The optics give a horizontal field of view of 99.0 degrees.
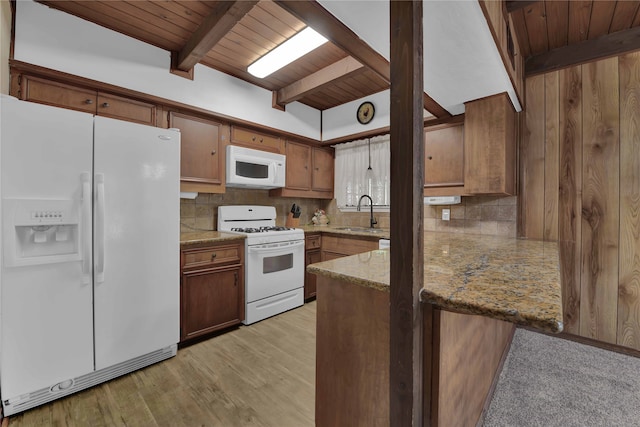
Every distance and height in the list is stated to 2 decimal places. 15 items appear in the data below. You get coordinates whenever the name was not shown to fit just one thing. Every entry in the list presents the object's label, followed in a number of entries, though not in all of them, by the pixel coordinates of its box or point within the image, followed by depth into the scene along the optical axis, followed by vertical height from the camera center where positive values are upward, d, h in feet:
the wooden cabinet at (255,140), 9.65 +2.79
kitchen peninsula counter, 2.68 -1.35
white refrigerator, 4.83 -0.72
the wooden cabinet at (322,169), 12.37 +2.11
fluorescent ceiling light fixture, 7.17 +4.66
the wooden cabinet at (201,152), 8.25 +1.97
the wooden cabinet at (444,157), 8.45 +1.86
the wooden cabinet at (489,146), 7.17 +1.89
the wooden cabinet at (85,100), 6.10 +2.80
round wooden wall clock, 11.04 +4.21
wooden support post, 2.57 +0.09
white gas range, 8.75 -1.62
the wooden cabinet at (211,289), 7.42 -2.16
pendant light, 11.68 +1.54
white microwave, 9.23 +1.68
